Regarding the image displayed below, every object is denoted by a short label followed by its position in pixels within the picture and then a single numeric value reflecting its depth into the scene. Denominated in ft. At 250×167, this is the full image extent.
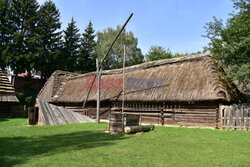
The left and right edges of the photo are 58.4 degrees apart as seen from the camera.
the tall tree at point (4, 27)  105.67
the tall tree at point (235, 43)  40.60
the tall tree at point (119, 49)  152.05
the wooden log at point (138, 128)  34.46
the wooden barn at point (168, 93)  43.01
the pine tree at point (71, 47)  129.24
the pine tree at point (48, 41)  116.26
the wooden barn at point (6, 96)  71.82
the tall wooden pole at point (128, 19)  41.55
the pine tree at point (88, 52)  142.20
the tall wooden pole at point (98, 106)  53.57
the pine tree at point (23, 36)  109.09
